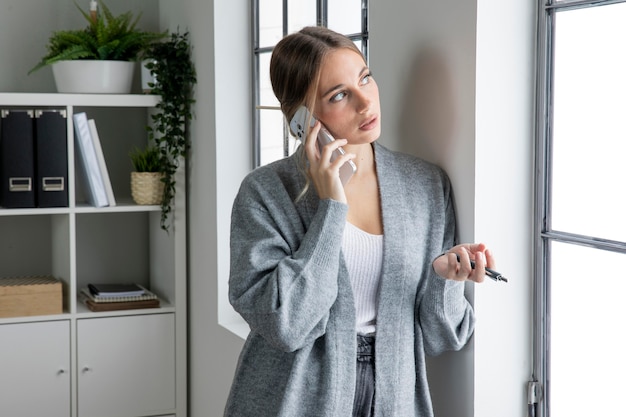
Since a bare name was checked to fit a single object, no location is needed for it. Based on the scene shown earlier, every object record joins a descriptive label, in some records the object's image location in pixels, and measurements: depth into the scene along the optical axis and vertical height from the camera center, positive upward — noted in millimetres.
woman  1580 -140
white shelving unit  3084 -454
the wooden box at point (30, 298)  3055 -396
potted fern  3096 +473
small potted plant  3203 +25
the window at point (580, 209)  1495 -43
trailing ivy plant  3068 +333
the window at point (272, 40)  2537 +464
